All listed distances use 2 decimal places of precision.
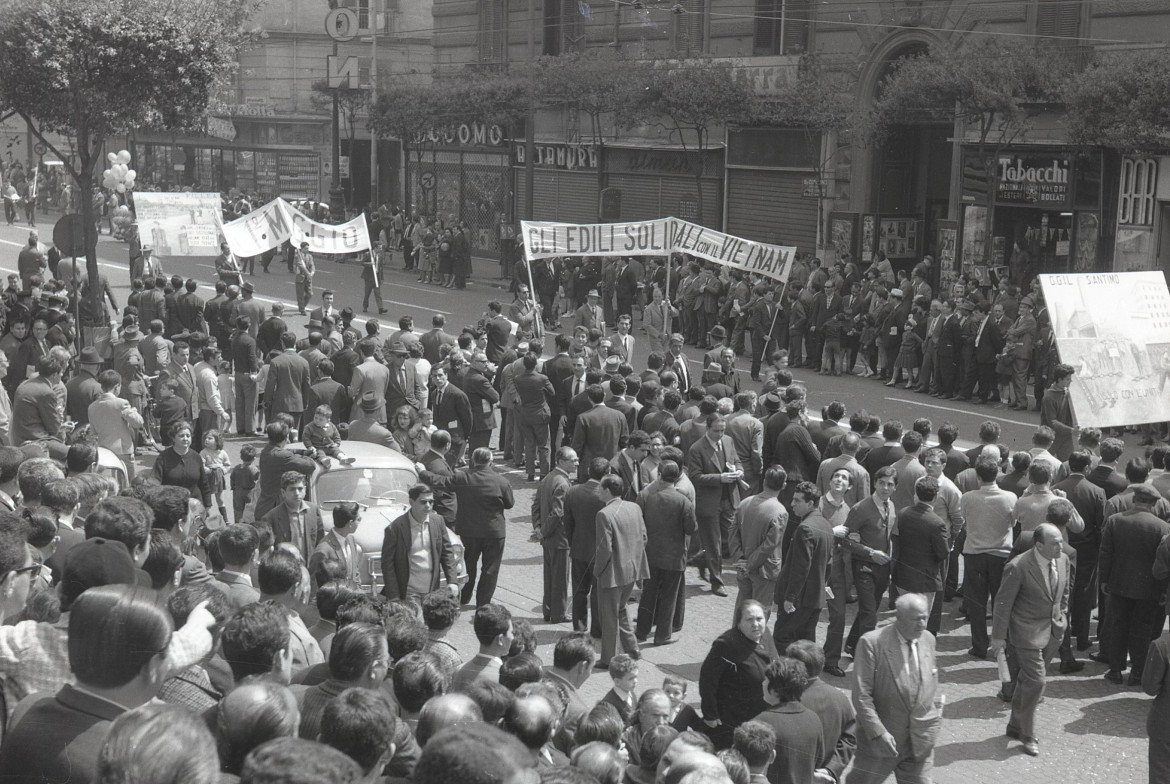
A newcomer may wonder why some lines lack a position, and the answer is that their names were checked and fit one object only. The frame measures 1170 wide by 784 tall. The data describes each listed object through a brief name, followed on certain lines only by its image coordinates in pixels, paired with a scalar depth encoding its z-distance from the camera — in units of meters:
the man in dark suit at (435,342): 16.77
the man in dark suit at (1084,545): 10.25
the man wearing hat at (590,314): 20.51
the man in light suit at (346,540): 8.98
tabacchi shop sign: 25.80
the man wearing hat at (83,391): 13.38
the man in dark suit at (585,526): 10.05
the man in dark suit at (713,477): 11.43
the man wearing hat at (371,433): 12.91
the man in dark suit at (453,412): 14.15
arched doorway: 30.48
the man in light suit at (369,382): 14.49
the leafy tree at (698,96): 30.70
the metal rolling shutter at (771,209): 32.16
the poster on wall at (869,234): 30.30
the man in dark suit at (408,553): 9.60
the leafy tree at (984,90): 23.94
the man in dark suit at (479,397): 14.82
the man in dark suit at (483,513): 10.54
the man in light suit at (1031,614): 8.45
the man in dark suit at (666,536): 10.08
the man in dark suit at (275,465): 10.62
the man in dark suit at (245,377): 16.67
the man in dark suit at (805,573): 9.42
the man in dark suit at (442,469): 10.88
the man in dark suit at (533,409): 14.72
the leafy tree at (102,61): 18.50
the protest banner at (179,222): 23.95
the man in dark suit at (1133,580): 9.45
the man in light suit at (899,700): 7.03
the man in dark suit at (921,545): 9.57
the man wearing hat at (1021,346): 19.67
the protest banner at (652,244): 20.61
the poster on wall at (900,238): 30.55
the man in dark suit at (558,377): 15.17
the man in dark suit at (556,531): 10.52
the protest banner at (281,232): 22.19
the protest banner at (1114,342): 12.72
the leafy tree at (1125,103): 21.09
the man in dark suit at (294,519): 9.46
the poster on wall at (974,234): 27.62
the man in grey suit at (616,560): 9.60
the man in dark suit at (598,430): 12.73
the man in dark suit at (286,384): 15.61
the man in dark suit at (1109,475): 10.54
